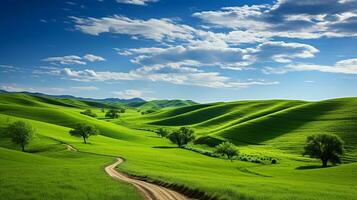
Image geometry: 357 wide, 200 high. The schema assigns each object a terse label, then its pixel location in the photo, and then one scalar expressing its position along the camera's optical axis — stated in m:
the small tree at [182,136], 144.00
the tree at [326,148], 96.88
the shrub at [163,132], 179.44
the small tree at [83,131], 121.62
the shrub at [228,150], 110.50
